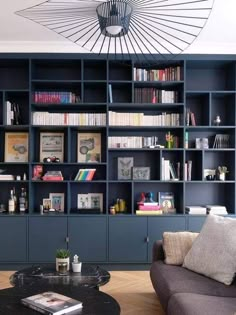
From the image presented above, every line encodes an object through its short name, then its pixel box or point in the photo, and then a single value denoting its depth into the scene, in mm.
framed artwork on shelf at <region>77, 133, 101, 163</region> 4234
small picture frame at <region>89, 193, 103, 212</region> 4203
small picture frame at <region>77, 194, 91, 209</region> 4203
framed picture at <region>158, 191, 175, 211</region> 4215
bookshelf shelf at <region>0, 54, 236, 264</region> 3861
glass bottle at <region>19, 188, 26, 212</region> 4000
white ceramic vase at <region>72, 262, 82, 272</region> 2596
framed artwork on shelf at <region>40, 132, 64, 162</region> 4211
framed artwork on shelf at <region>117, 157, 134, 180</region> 4223
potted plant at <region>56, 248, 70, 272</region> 2592
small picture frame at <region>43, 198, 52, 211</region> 4144
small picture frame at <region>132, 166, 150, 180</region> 4145
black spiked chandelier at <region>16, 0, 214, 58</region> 1800
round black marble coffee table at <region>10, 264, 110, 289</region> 2324
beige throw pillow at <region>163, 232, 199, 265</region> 2730
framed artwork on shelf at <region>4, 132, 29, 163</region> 4180
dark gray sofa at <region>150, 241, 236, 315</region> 1851
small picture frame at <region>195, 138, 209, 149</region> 4105
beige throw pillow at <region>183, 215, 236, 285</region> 2369
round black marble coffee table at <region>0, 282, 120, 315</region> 1785
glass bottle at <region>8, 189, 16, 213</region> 3988
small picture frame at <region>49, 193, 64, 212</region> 4188
